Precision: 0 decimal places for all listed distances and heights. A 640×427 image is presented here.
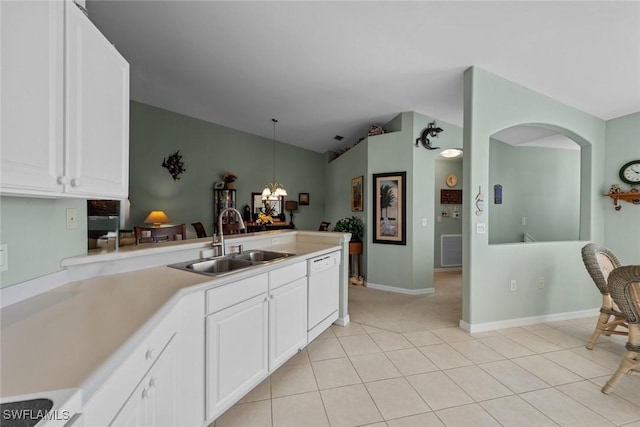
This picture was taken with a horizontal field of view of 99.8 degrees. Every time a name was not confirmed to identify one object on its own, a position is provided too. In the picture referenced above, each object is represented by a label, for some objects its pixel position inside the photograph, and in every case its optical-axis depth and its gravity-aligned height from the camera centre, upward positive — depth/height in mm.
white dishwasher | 2393 -769
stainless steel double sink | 1911 -377
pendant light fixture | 4938 +379
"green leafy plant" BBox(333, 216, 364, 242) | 4793 -267
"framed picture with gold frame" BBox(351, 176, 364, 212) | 4971 +360
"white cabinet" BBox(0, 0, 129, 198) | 841 +402
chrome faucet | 2096 -193
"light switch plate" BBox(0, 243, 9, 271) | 1039 -177
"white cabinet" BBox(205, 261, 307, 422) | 1499 -776
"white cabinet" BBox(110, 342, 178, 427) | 843 -676
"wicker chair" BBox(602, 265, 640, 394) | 1887 -669
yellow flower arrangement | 5188 -143
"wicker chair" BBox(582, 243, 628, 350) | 2473 -742
